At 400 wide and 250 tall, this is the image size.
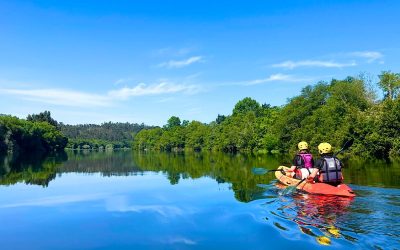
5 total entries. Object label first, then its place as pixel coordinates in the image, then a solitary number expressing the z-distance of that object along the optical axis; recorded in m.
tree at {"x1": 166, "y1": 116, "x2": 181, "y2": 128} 166.50
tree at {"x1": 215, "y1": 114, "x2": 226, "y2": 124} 150.00
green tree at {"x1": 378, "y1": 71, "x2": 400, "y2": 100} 50.47
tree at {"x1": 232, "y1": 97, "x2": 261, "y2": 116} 113.50
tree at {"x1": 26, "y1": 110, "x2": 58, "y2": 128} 129.38
